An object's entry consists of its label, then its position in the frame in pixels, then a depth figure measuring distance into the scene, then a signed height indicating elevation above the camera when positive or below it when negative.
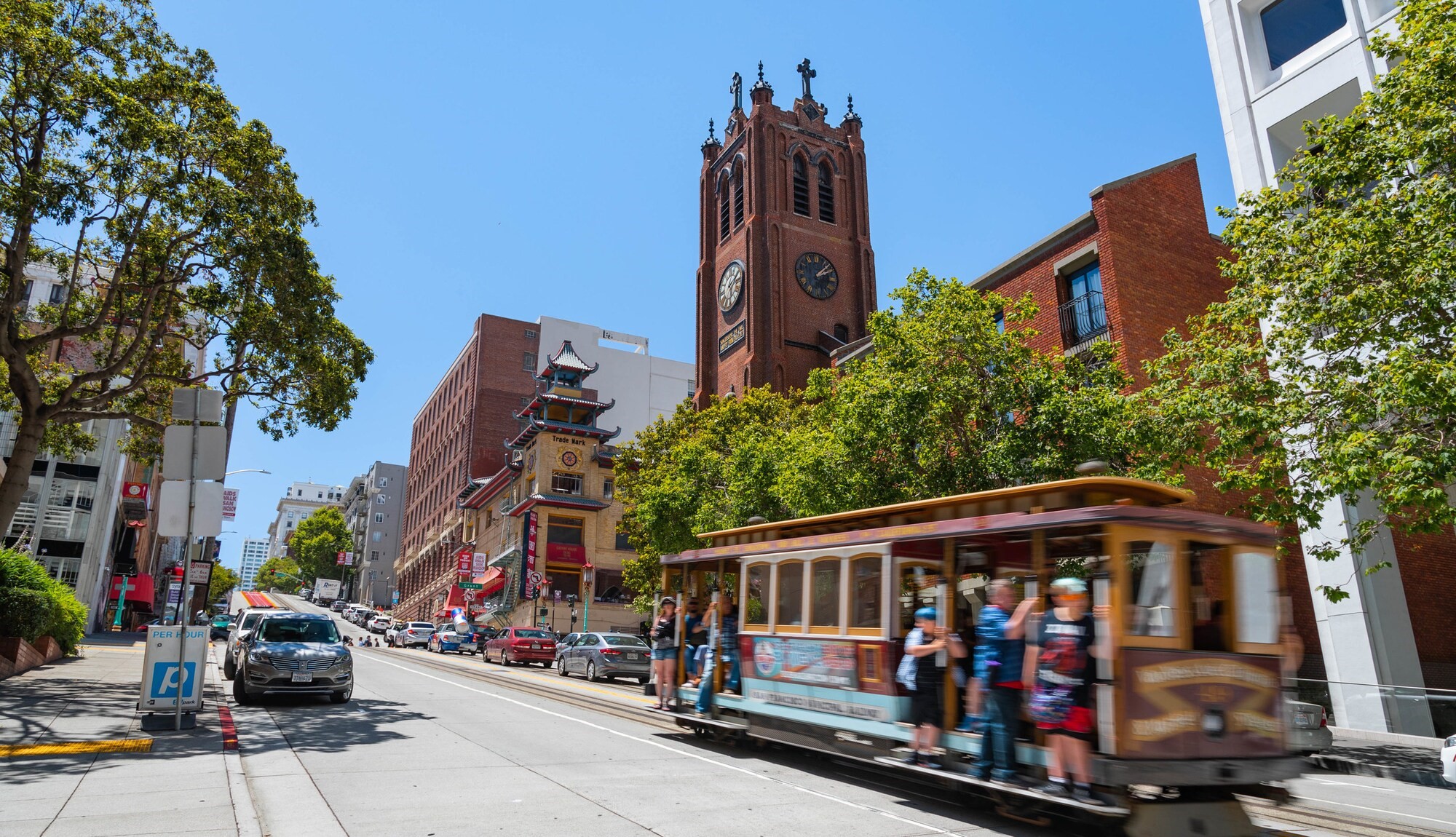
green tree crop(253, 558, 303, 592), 137.50 +11.61
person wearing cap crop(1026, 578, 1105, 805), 6.98 -0.36
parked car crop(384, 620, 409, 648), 49.16 +0.74
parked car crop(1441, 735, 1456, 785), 11.02 -1.51
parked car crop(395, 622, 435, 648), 46.97 +0.66
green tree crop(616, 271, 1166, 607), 16.47 +4.39
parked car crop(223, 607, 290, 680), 20.42 +0.45
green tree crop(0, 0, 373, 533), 15.95 +8.02
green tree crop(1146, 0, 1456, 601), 11.74 +4.58
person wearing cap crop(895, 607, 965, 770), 8.48 -0.34
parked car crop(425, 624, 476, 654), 44.62 +0.29
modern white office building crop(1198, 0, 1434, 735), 16.75 +11.34
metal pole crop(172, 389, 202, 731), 11.35 +1.37
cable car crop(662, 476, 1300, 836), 7.00 +0.11
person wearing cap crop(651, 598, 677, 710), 13.27 -0.07
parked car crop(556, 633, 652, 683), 25.42 -0.33
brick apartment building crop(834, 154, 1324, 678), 22.41 +9.68
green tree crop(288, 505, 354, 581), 113.69 +13.27
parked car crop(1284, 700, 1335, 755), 12.68 -1.26
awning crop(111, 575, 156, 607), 51.84 +3.57
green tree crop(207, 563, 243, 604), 88.12 +7.11
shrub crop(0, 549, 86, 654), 17.34 +1.03
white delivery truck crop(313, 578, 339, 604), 92.19 +5.84
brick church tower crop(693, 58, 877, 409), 47.28 +21.77
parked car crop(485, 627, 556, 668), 33.16 +0.01
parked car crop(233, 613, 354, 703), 14.58 -0.23
